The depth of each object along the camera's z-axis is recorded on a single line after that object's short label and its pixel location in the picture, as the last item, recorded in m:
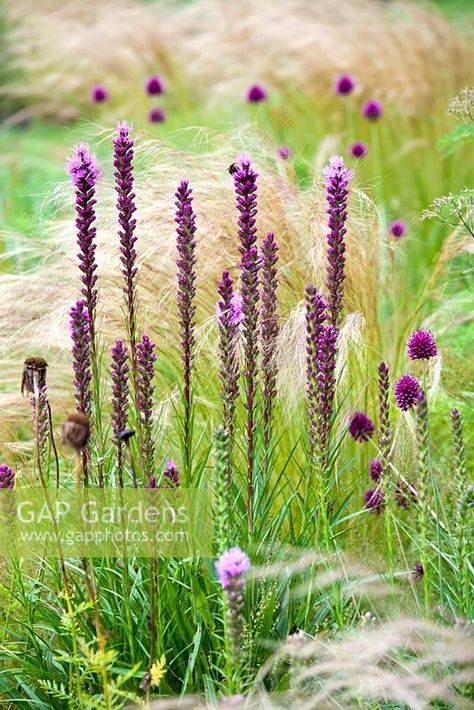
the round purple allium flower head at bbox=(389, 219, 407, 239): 8.51
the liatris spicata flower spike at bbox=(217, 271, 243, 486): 4.29
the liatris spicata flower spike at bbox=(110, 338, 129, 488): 4.34
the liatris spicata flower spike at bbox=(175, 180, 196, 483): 4.36
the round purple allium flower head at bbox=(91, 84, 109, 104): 13.59
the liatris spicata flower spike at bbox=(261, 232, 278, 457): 4.61
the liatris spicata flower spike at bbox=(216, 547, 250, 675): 3.48
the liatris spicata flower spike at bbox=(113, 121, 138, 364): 4.25
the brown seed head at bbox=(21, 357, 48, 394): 4.06
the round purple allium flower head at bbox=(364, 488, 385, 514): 5.59
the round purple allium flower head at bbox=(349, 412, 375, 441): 6.01
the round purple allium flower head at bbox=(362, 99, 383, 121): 11.87
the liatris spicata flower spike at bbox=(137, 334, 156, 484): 4.38
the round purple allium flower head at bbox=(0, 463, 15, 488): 4.88
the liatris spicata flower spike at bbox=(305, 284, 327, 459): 4.03
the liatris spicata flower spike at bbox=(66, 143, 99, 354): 4.22
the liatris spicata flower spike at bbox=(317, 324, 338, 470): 4.35
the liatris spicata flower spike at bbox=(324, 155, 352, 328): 4.54
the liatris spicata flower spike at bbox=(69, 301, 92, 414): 4.22
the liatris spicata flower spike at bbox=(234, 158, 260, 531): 4.36
